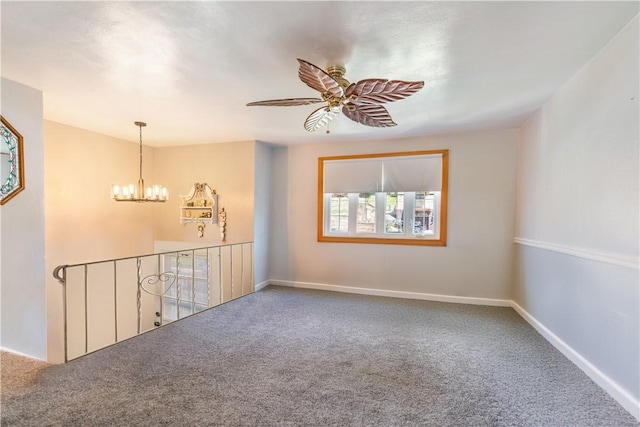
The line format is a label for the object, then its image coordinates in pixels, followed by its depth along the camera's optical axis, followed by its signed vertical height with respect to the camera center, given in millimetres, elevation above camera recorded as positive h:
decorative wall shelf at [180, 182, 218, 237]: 4574 -19
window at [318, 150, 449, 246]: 3986 +131
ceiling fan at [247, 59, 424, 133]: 1672 +742
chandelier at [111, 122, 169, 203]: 3586 +144
